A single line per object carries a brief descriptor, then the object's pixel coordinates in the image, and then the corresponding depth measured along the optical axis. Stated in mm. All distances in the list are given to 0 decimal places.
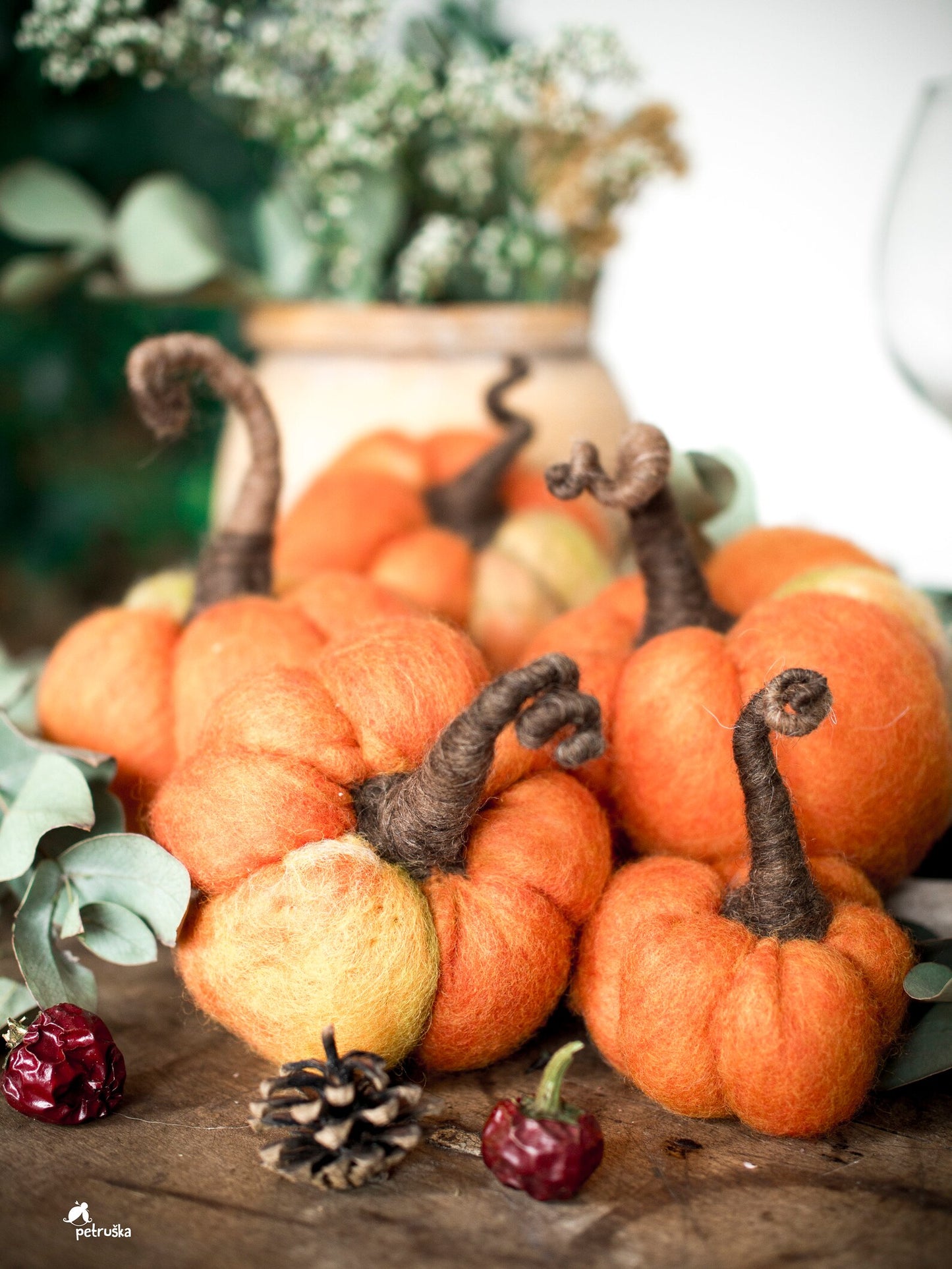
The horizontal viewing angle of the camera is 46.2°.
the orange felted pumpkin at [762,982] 441
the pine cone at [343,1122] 419
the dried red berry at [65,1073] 466
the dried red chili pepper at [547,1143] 408
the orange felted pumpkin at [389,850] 462
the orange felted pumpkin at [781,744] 559
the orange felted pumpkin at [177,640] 661
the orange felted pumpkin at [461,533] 840
